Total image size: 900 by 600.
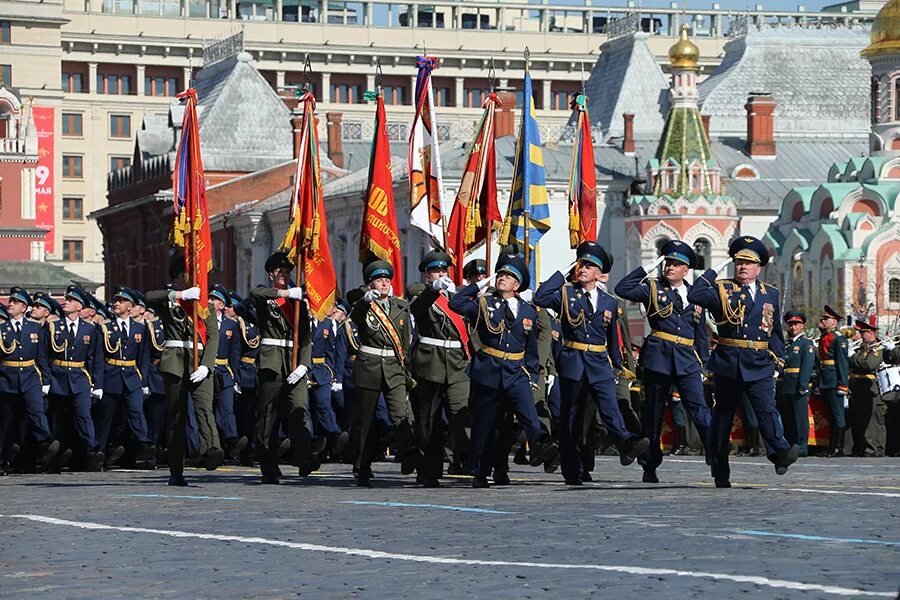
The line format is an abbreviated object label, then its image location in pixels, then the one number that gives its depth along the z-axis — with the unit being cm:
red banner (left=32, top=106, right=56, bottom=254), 11169
